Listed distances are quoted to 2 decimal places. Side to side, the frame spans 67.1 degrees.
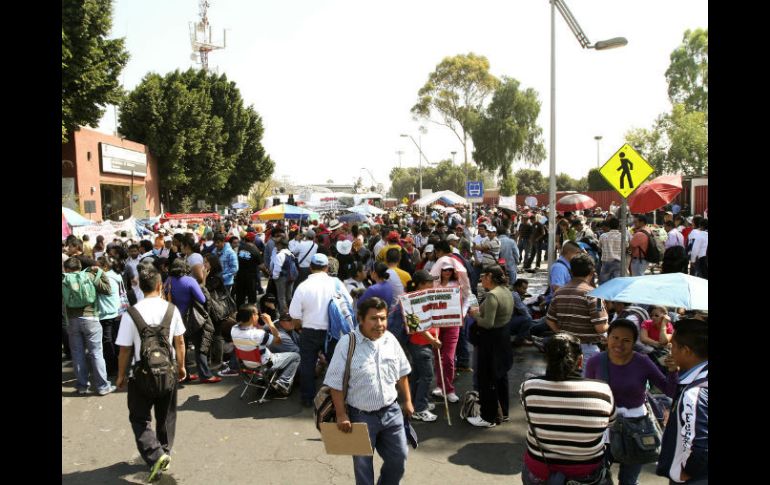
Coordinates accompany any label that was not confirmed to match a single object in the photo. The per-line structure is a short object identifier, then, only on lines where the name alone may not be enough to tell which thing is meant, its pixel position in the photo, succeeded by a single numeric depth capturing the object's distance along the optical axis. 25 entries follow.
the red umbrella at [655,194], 12.03
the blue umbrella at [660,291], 4.31
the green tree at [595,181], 56.52
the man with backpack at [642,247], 11.50
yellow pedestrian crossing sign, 8.18
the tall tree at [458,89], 46.28
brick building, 29.88
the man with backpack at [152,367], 4.77
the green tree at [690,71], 57.47
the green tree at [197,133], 38.03
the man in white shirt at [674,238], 13.14
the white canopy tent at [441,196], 28.77
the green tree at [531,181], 75.38
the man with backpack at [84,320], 6.89
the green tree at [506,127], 47.22
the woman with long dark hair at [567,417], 3.21
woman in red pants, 6.54
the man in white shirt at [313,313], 6.44
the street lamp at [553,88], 12.15
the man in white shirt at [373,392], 3.93
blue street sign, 20.63
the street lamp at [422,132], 43.88
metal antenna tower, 55.91
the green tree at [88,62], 24.89
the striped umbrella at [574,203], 20.33
